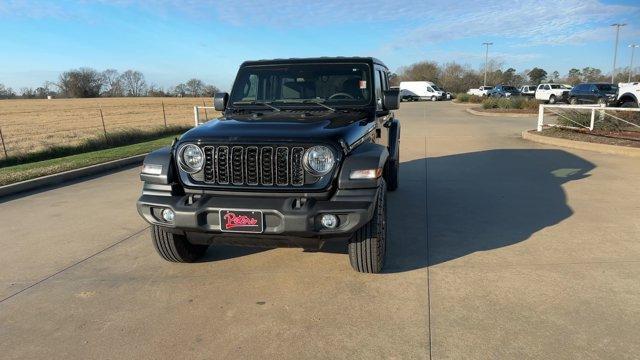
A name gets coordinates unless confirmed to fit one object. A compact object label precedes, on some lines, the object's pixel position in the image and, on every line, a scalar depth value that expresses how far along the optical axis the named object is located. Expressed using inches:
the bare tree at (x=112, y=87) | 4215.1
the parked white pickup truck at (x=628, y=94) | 642.2
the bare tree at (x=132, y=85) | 4362.7
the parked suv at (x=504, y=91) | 1807.3
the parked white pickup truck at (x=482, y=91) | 2187.0
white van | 2068.2
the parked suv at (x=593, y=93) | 1107.9
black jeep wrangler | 136.0
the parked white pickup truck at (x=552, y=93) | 1418.1
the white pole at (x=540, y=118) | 544.0
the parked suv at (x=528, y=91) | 1841.5
